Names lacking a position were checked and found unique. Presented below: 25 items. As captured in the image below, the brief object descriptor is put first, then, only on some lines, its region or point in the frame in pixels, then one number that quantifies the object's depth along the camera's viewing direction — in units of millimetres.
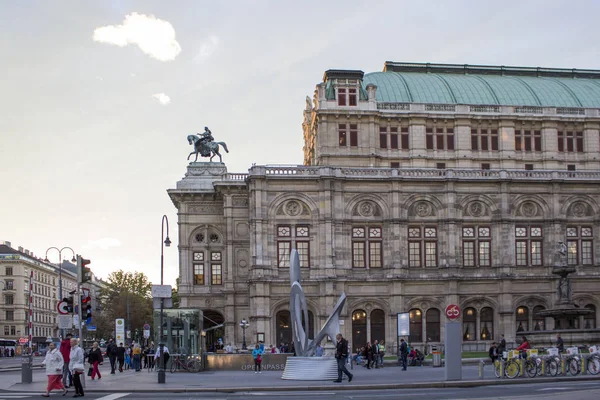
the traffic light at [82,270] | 35438
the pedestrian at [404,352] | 49584
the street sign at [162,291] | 38997
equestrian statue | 84188
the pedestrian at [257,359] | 48469
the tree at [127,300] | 122812
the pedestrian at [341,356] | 35125
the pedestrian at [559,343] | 40812
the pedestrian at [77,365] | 28708
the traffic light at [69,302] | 35125
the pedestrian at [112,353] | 48375
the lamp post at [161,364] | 36641
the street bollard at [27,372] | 36594
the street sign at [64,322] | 38656
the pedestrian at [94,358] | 39781
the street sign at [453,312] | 39656
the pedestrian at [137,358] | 52903
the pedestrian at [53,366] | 28575
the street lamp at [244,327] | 71269
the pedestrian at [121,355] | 51688
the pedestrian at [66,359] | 31297
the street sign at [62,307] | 35219
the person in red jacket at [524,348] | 36000
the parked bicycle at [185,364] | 48938
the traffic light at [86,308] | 34938
